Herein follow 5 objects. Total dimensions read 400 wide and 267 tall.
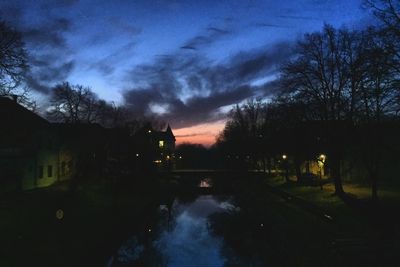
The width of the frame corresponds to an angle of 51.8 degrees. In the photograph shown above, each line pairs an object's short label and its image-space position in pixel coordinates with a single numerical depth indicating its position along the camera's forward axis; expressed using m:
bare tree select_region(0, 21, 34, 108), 24.12
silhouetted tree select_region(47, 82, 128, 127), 65.00
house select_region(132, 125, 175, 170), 64.44
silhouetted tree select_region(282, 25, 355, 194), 36.28
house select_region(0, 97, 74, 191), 31.86
